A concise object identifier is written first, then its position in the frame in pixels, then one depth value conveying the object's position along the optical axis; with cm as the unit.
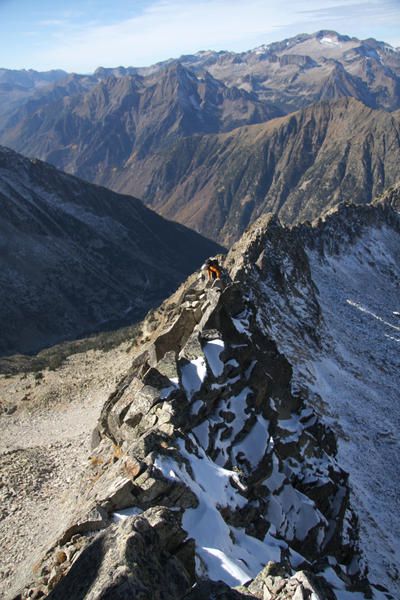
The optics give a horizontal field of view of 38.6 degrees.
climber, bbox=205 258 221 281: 3171
